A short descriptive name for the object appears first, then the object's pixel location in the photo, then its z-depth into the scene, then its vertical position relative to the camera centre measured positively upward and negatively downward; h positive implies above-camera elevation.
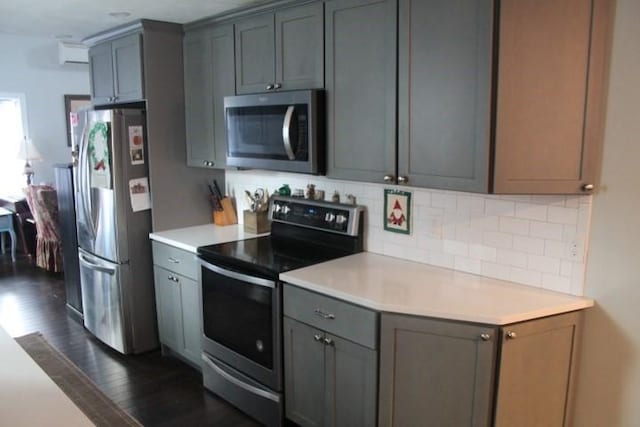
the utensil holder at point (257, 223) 3.49 -0.59
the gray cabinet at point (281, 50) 2.67 +0.44
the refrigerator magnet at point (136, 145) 3.48 -0.08
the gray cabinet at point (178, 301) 3.25 -1.07
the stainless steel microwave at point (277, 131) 2.68 +0.01
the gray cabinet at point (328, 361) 2.24 -1.01
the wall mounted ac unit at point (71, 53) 6.40 +0.95
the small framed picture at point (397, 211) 2.77 -0.41
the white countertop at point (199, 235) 3.26 -0.66
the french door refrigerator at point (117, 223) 3.47 -0.61
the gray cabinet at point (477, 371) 2.00 -0.92
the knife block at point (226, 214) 3.80 -0.58
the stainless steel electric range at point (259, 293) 2.67 -0.83
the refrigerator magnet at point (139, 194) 3.54 -0.41
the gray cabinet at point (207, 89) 3.25 +0.27
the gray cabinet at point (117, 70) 3.46 +0.42
